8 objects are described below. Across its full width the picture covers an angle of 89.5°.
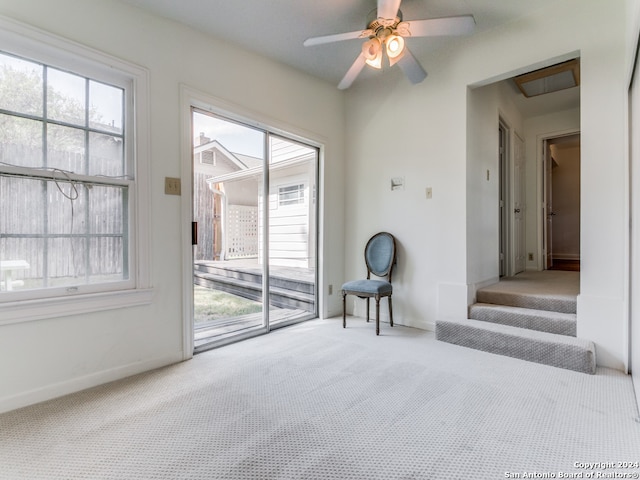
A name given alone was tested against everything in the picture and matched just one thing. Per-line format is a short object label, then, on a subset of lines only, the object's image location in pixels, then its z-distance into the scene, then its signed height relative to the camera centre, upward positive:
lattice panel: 3.34 +0.05
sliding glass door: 3.01 +0.10
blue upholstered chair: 3.19 -0.36
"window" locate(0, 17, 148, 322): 1.90 +0.43
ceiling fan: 2.02 +1.38
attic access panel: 3.19 +1.71
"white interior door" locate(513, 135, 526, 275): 4.45 +0.45
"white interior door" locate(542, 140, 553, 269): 4.89 +0.45
